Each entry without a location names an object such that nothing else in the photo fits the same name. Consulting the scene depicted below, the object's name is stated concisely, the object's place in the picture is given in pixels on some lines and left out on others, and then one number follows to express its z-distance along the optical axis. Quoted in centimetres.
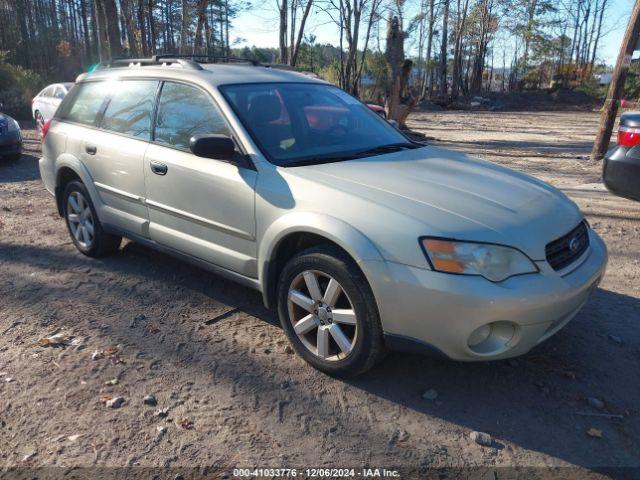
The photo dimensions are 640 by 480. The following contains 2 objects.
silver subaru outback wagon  263
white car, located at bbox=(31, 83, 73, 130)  1373
